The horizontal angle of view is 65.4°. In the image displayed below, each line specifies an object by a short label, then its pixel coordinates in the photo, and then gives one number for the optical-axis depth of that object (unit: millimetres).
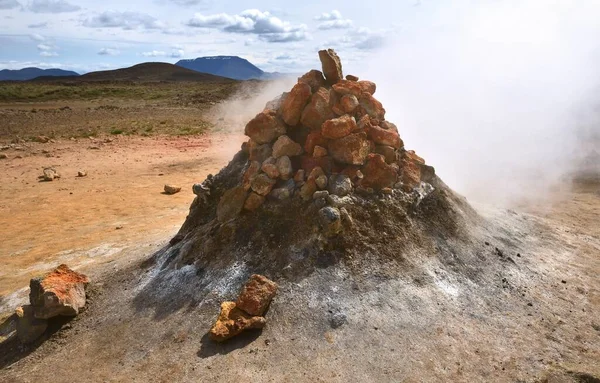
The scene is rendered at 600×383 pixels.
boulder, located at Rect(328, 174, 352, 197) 4074
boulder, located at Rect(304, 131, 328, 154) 4340
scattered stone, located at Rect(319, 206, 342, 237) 3867
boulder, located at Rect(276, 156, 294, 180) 4258
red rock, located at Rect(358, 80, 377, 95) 4671
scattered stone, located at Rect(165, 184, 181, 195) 8641
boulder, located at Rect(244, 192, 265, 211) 4262
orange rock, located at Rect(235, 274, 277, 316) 3506
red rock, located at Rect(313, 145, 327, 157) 4266
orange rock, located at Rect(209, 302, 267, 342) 3373
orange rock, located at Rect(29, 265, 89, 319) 3844
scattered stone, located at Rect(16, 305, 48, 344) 3848
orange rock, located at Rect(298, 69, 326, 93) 4609
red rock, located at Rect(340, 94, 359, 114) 4414
